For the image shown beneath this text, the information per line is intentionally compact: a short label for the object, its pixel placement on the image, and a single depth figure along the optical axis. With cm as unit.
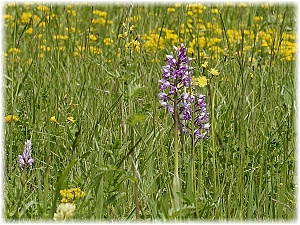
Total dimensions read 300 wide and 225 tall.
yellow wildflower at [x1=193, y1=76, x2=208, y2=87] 458
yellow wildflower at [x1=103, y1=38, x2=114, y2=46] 867
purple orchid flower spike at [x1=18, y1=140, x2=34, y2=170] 436
